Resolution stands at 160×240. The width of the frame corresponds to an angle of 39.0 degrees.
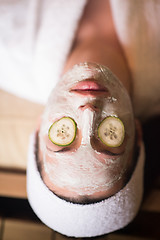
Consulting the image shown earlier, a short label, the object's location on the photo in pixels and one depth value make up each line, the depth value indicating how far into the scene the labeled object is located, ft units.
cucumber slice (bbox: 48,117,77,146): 1.65
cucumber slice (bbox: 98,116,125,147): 1.66
